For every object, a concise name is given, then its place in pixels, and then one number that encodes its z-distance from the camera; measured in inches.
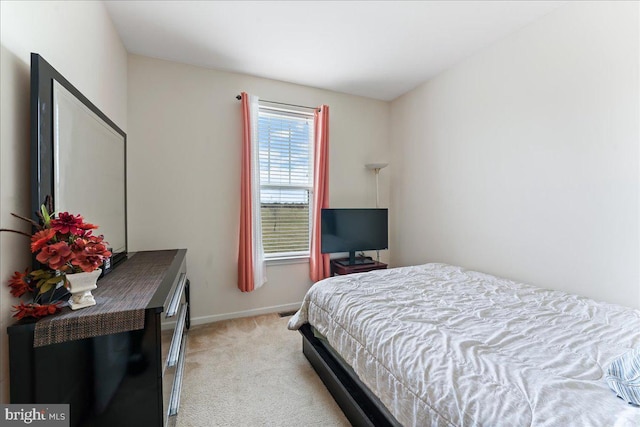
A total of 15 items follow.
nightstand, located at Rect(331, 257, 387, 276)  118.4
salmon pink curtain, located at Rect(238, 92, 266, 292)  108.2
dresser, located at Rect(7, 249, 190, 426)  35.6
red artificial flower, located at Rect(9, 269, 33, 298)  36.0
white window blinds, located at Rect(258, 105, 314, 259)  119.2
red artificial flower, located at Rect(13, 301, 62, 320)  35.8
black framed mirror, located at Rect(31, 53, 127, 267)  40.1
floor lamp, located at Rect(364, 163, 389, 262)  129.0
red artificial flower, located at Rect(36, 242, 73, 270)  35.0
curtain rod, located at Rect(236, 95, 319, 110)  110.5
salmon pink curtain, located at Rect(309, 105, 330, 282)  121.7
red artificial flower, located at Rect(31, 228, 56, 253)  34.8
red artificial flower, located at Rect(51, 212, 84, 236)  36.9
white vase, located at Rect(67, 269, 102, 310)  38.7
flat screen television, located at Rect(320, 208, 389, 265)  118.8
